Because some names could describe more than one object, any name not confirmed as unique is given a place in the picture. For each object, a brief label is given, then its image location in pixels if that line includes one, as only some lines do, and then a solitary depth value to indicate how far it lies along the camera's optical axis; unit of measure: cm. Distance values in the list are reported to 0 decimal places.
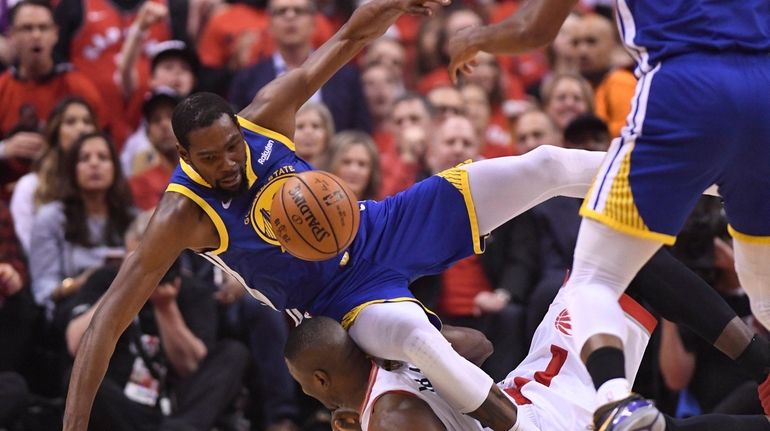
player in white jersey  1002
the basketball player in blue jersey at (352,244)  1016
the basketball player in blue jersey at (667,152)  827
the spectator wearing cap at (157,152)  1652
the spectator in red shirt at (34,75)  1727
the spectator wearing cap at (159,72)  1811
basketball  1003
